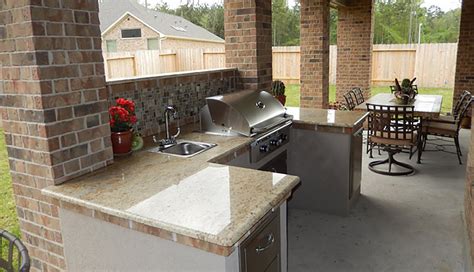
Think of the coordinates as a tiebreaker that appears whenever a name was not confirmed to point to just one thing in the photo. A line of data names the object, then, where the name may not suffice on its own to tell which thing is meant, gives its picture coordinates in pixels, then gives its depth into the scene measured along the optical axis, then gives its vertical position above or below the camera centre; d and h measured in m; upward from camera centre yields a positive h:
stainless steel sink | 2.58 -0.58
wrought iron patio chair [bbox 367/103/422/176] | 4.36 -0.87
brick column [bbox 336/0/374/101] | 7.40 +0.28
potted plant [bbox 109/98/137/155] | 2.30 -0.38
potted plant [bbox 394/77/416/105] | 5.19 -0.48
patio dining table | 4.63 -0.62
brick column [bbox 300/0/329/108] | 5.68 +0.15
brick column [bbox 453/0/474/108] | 6.91 +0.06
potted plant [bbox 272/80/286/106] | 3.97 -0.31
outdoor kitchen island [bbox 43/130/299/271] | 1.46 -0.61
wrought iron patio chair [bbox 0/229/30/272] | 1.32 -0.67
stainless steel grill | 2.83 -0.45
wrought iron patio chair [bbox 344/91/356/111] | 5.62 -0.64
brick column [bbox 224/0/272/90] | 3.60 +0.23
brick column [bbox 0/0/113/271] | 1.75 -0.18
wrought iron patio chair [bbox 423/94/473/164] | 5.00 -0.93
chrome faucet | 2.63 -0.53
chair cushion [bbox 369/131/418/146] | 4.38 -0.94
